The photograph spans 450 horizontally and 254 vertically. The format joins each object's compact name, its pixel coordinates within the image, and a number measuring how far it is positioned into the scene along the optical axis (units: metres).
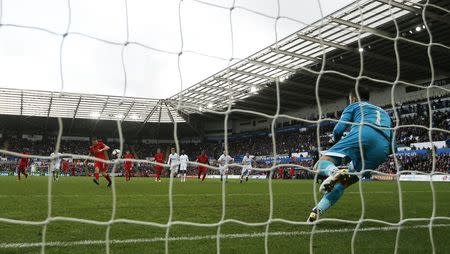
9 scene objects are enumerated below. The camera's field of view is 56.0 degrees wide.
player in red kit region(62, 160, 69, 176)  27.91
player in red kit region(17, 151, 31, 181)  17.48
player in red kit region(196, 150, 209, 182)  17.84
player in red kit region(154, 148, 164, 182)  17.56
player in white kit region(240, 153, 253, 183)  19.28
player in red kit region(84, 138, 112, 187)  10.73
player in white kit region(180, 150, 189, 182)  17.43
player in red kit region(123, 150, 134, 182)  17.61
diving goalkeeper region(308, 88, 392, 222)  4.43
